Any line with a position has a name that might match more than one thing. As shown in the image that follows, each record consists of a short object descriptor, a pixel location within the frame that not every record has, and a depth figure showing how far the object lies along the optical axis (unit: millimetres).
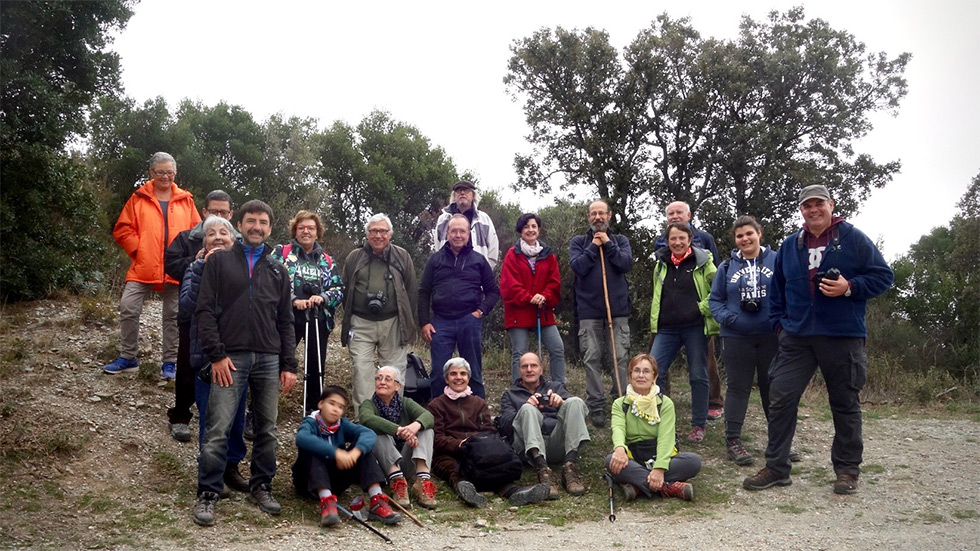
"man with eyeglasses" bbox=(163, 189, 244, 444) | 5711
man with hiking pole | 7262
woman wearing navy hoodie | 6184
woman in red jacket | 7344
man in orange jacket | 6719
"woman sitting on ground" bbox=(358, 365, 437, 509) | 5488
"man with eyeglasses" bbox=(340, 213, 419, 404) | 6605
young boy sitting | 5105
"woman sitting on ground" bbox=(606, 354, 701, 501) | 5625
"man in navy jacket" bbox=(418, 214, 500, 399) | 6941
